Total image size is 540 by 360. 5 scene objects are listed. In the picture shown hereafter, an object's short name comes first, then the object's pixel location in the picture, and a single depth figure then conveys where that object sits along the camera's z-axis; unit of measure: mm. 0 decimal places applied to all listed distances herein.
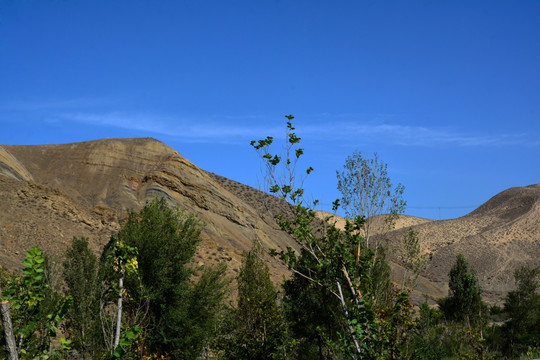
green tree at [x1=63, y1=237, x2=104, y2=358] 21859
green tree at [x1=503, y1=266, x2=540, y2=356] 33188
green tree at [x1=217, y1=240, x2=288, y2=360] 16312
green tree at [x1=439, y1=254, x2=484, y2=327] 39181
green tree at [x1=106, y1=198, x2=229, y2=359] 22219
